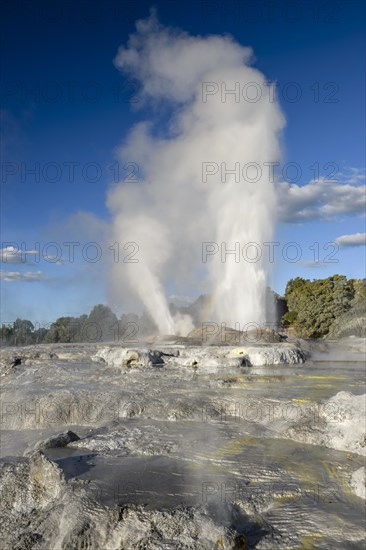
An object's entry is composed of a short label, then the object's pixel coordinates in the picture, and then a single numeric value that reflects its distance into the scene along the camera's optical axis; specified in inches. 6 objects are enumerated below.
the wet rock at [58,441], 247.8
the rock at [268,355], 570.9
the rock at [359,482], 181.2
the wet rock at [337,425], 242.2
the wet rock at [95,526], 143.7
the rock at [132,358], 547.5
